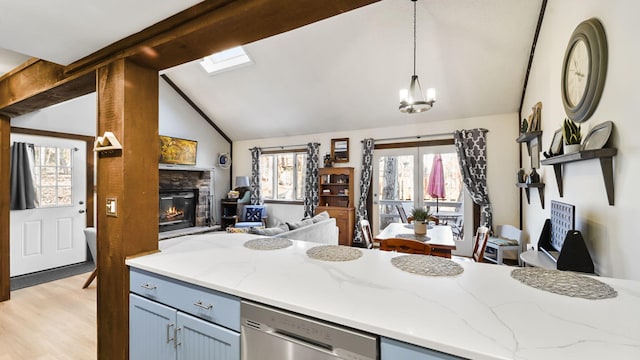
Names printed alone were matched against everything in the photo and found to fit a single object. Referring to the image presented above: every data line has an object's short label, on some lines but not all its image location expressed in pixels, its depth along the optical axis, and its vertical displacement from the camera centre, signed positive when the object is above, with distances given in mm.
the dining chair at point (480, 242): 2802 -641
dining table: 2742 -613
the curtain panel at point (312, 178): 6129 +41
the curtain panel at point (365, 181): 5570 -26
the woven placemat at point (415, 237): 2923 -607
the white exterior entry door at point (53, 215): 3830 -476
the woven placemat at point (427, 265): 1284 -417
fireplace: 5605 -576
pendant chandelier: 3066 +842
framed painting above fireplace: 5414 +600
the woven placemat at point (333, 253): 1545 -421
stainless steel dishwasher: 901 -549
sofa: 3297 -649
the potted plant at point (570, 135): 1958 +310
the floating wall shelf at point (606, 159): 1602 +114
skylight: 4676 +2039
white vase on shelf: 1892 +206
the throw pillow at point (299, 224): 3650 -592
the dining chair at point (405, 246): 2270 -552
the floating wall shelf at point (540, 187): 3080 -89
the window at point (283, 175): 6527 +118
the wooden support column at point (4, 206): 3066 -268
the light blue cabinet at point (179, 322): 1198 -665
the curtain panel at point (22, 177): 3717 +57
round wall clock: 1748 +747
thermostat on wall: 6793 +484
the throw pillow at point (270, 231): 3215 -589
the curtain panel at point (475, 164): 4656 +247
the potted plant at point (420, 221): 3055 -448
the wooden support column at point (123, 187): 1663 -37
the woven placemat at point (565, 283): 1029 -412
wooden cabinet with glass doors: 5543 -380
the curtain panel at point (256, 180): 6723 +4
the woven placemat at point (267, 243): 1797 -421
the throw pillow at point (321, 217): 4249 -584
